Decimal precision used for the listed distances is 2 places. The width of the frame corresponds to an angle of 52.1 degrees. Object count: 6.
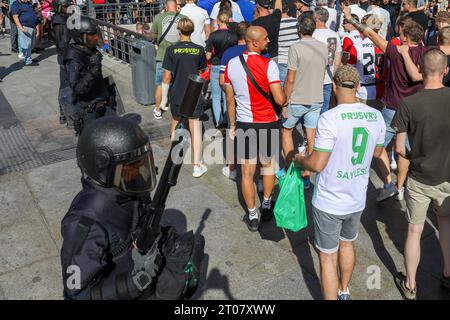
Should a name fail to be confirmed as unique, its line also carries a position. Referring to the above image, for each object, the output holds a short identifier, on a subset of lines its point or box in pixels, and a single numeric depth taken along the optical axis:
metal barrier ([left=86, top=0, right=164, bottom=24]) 13.07
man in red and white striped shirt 4.34
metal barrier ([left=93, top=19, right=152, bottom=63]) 8.48
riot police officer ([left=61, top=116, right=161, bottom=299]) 2.21
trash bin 7.76
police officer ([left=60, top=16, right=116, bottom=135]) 5.17
